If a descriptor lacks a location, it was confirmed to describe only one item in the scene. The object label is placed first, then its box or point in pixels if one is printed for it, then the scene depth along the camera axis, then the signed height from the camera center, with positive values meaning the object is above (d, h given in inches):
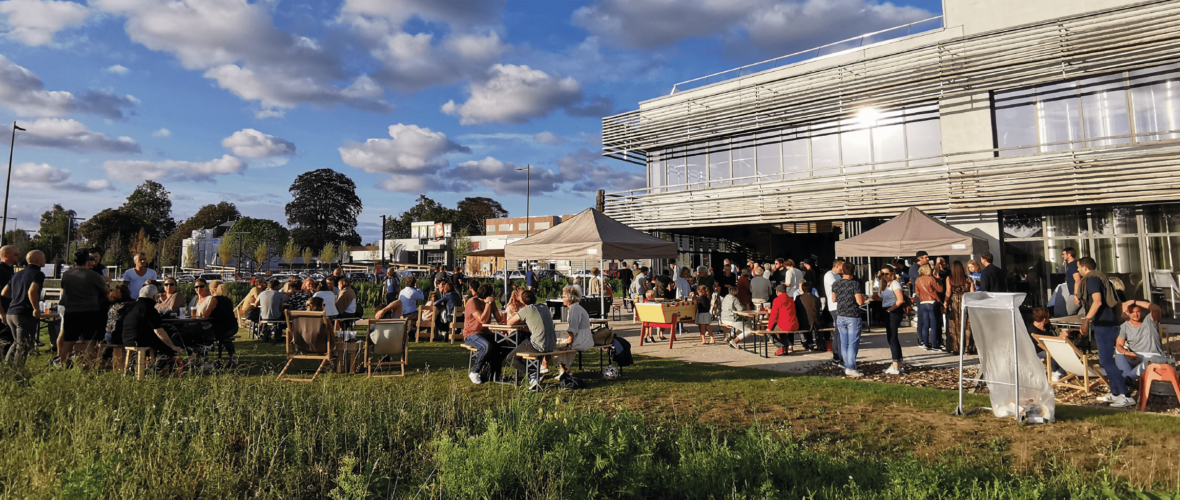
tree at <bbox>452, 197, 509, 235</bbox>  3697.3 +530.8
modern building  526.3 +168.6
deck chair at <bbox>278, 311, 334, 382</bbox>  299.2 -19.1
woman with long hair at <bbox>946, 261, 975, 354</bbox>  369.7 -6.5
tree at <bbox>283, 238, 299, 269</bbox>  2228.1 +167.1
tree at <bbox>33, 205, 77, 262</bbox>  2628.0 +311.8
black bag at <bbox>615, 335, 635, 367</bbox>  314.5 -32.1
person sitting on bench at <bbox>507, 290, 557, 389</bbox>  276.8 -17.6
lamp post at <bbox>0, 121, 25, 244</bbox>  1108.5 +166.1
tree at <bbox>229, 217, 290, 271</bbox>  2423.7 +285.4
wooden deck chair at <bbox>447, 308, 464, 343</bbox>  437.7 -25.9
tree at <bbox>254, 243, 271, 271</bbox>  2106.3 +159.0
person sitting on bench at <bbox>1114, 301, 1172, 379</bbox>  224.8 -20.3
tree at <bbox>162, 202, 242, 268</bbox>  3378.0 +489.8
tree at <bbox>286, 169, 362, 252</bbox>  2942.9 +449.8
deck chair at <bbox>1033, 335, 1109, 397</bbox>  252.7 -32.1
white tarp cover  207.0 -24.4
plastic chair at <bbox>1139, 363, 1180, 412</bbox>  216.2 -33.7
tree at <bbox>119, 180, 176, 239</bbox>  3330.7 +536.1
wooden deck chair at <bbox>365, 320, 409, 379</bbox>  311.1 -22.4
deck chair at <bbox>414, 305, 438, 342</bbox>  454.6 -18.5
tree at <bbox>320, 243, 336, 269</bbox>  2343.8 +170.5
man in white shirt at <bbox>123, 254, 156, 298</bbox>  380.2 +15.0
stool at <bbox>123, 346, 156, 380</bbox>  257.5 -27.2
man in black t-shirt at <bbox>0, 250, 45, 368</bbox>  281.4 -0.6
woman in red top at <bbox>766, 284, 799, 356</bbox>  379.6 -15.3
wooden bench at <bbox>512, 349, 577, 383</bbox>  271.7 -32.2
